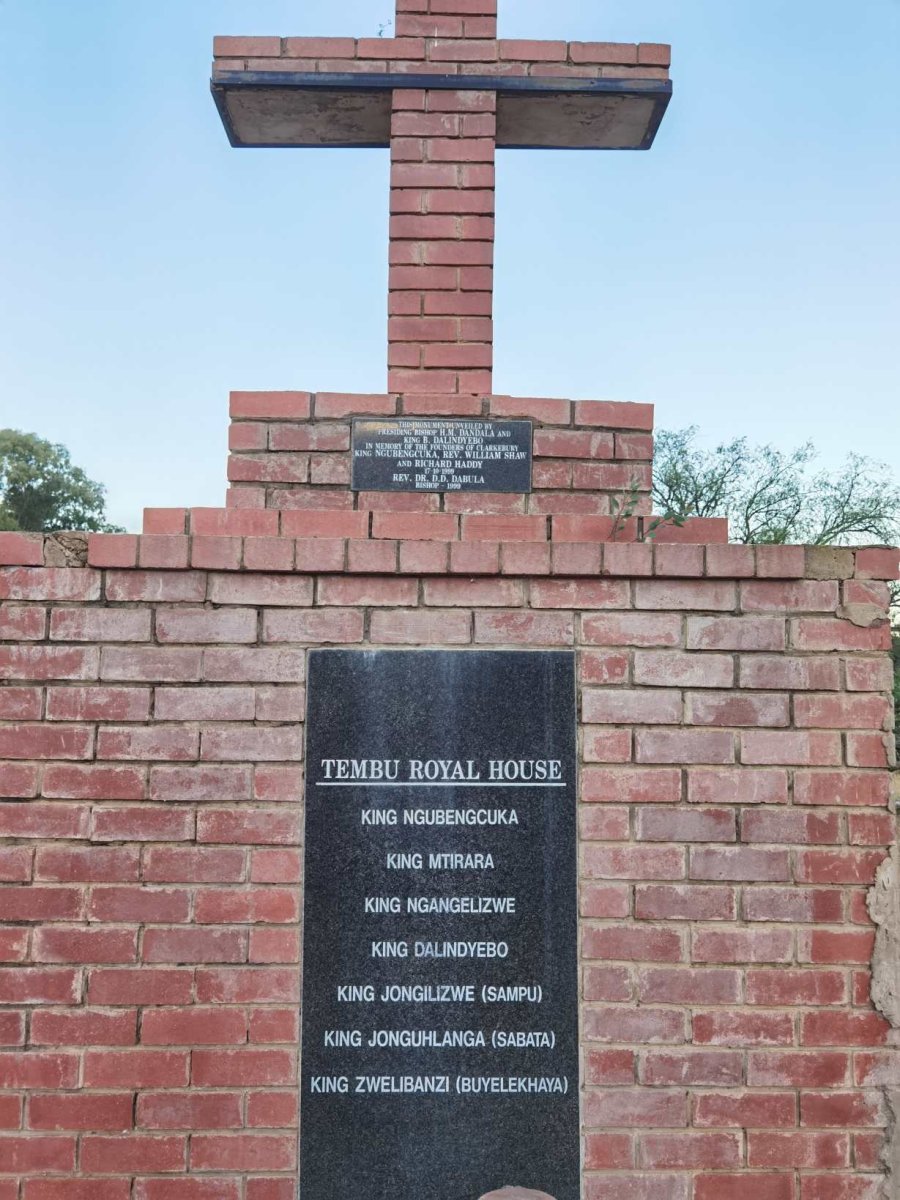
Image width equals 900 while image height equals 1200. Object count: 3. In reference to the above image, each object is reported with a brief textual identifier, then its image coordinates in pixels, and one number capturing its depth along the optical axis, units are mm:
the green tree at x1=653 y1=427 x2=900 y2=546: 20812
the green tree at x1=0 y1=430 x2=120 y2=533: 23188
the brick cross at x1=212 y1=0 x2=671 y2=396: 2975
